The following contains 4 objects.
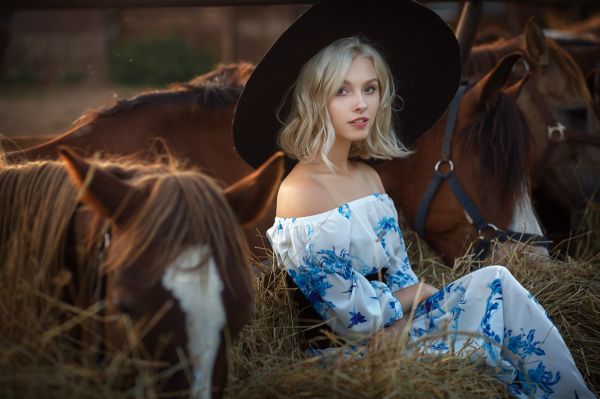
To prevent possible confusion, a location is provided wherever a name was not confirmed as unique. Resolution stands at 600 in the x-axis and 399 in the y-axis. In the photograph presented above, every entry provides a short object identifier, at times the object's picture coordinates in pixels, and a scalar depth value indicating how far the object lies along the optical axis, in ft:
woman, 6.41
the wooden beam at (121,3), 10.53
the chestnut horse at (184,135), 9.01
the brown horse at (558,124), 11.76
